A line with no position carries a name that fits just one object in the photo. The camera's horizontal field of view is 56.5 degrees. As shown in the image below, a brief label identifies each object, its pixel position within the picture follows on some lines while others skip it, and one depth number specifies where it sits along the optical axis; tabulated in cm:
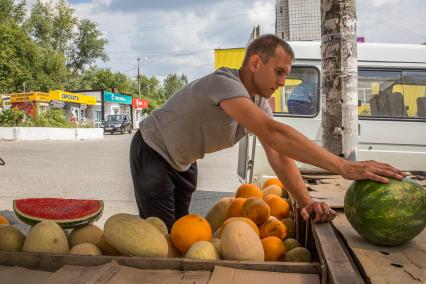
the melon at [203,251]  168
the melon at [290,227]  232
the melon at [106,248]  184
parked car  3659
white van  629
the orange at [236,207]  245
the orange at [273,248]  191
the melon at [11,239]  179
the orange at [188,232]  188
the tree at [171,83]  10854
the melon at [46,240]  173
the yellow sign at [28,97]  3272
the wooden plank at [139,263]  148
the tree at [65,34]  5422
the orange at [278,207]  259
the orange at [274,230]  217
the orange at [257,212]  228
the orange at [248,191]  282
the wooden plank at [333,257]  115
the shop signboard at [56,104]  3658
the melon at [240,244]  166
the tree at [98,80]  6069
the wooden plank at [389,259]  122
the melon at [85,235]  192
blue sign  4675
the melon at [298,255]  180
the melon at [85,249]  173
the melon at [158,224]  211
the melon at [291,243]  202
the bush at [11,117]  2544
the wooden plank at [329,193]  223
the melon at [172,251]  193
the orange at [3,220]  229
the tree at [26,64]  2864
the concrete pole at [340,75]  436
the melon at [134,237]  170
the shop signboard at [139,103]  5725
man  199
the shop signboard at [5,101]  3453
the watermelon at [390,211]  158
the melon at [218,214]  254
